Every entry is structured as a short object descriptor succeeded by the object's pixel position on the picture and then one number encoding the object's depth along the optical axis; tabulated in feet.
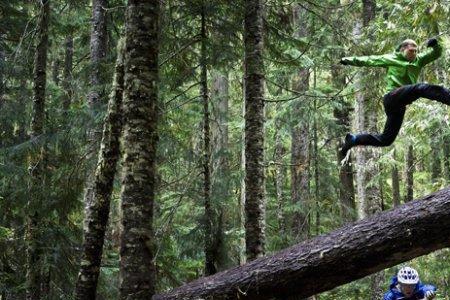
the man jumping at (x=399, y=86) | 20.75
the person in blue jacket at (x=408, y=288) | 24.23
